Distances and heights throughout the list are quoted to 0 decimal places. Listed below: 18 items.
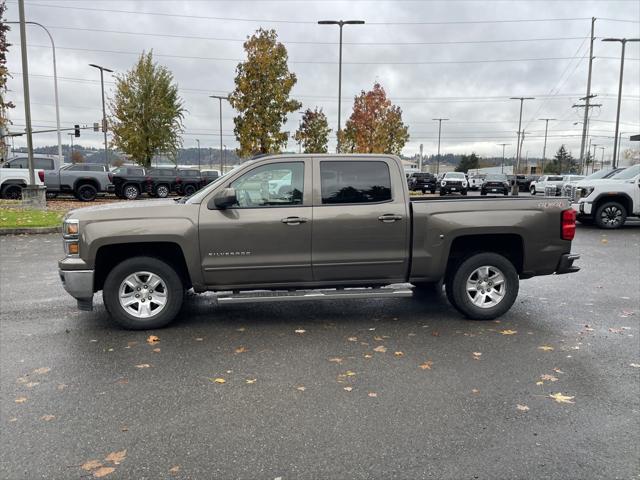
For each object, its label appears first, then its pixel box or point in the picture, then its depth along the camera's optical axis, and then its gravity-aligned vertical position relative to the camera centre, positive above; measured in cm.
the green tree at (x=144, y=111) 3266 +426
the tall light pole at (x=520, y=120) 3644 +691
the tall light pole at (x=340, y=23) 2633 +811
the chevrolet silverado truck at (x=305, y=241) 544 -66
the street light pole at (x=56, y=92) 3412 +591
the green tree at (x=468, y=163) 11100 +432
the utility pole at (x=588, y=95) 3628 +641
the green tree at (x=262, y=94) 2566 +430
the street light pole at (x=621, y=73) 3027 +712
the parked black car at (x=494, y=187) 3478 -23
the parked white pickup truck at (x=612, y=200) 1460 -42
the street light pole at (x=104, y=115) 3328 +405
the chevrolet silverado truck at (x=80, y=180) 2333 -17
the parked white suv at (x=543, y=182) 3722 +17
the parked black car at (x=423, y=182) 3653 +1
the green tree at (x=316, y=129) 4291 +458
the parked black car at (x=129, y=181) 2577 -19
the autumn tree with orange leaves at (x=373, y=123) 3719 +438
